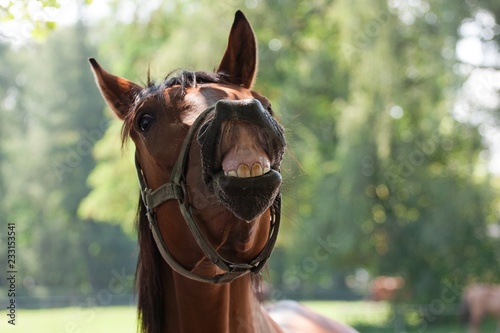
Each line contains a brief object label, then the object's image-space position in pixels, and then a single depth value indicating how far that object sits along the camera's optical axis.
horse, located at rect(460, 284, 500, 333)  17.32
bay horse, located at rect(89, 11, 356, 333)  2.97
